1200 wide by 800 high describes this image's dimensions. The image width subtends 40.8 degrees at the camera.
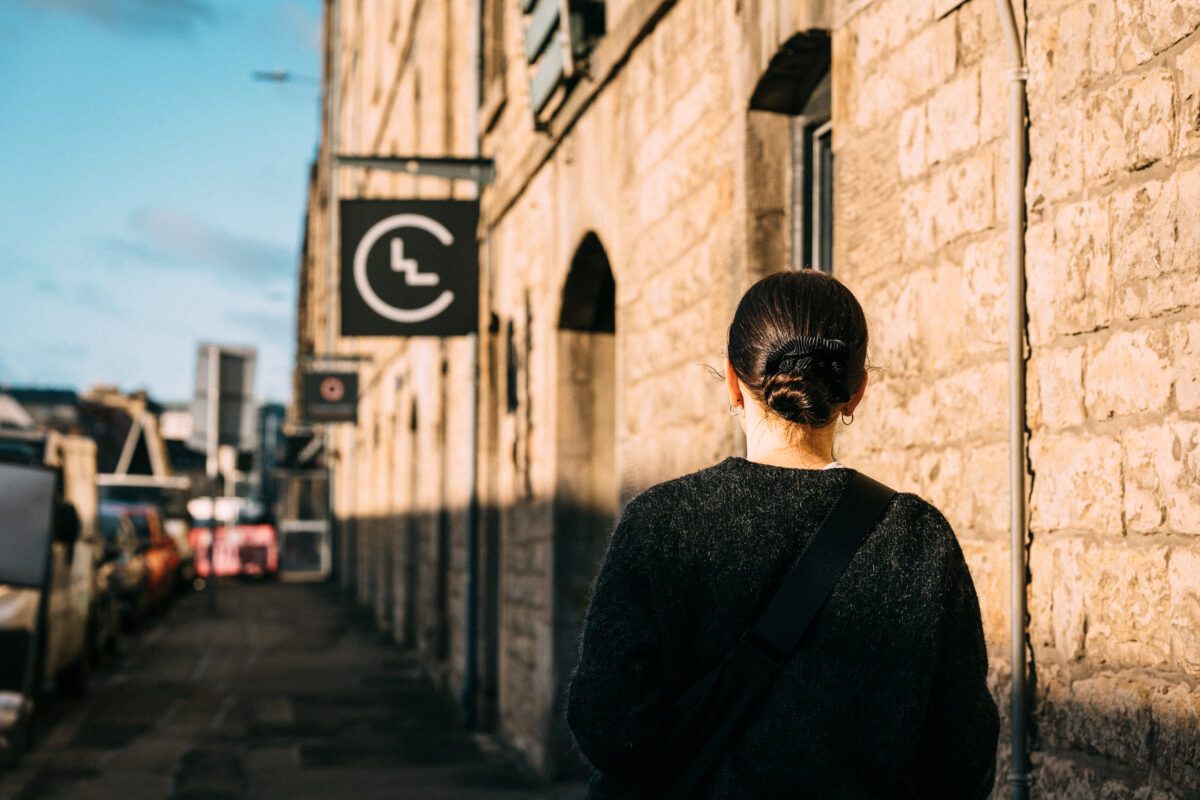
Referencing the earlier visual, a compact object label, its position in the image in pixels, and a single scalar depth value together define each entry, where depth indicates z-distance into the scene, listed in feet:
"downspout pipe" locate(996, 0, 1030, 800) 12.10
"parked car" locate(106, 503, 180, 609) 78.23
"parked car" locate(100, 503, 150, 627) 64.80
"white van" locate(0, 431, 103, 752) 32.48
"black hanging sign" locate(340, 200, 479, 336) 34.32
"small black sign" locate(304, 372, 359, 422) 77.92
